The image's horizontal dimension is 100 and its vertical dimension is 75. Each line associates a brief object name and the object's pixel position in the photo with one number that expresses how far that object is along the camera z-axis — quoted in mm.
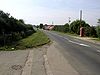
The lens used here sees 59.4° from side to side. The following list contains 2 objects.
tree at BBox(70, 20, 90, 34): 24788
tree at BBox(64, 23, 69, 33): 31283
